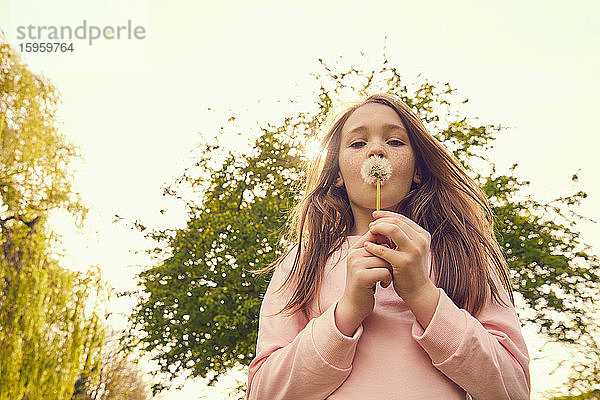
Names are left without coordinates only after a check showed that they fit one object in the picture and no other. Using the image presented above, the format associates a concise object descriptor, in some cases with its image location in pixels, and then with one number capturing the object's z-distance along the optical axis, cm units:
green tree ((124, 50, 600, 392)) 634
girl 106
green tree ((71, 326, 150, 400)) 1316
